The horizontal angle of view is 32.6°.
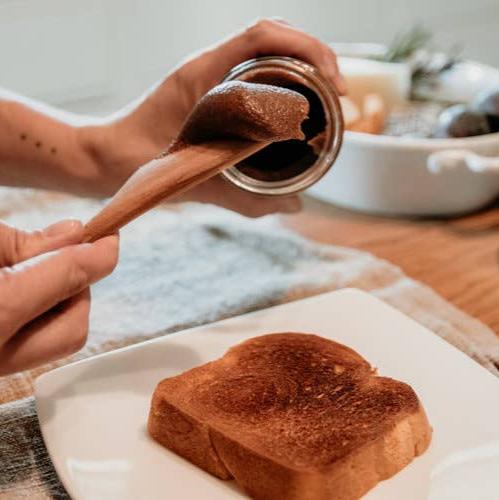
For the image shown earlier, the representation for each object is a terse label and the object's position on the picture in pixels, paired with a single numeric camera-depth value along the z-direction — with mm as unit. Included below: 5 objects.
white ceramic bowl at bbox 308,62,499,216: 1218
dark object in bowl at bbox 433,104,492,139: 1266
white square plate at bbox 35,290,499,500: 677
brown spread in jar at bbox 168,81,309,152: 697
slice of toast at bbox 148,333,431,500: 657
